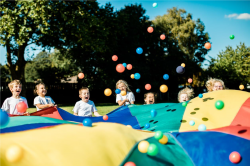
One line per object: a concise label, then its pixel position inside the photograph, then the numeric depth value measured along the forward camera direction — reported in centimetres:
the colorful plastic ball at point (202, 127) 250
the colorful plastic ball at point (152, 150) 184
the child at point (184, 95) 432
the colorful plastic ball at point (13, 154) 147
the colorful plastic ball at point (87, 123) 219
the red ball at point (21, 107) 307
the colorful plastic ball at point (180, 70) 407
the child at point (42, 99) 429
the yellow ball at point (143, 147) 187
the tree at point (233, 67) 1873
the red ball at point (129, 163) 166
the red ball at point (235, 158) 194
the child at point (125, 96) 493
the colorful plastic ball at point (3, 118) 183
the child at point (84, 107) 446
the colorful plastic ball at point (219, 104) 269
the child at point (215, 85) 410
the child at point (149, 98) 481
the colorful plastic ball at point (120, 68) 449
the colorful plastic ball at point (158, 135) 215
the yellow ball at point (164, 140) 222
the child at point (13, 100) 412
